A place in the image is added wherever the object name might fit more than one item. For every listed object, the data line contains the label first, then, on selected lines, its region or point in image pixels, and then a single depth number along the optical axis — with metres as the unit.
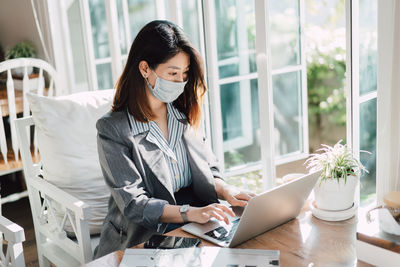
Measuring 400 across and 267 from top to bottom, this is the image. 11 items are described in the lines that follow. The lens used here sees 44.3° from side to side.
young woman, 1.58
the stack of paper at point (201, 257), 1.22
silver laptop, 1.29
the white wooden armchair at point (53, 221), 1.71
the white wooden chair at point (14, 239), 1.50
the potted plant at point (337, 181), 1.46
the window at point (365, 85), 1.57
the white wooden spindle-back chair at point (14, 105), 2.60
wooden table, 1.25
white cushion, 2.02
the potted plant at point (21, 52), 3.28
